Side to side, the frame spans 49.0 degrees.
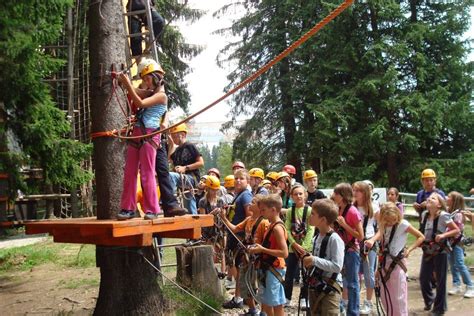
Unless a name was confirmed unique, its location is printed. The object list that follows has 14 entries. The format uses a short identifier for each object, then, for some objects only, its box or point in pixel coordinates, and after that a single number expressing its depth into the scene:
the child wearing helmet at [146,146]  5.14
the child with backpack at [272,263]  5.57
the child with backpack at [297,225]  6.91
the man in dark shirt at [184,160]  7.86
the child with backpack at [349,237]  6.27
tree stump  7.52
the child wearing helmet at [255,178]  9.15
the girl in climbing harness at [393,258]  5.82
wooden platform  4.59
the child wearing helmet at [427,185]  9.04
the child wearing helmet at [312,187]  8.07
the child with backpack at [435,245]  7.14
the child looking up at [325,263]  4.90
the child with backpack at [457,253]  7.77
